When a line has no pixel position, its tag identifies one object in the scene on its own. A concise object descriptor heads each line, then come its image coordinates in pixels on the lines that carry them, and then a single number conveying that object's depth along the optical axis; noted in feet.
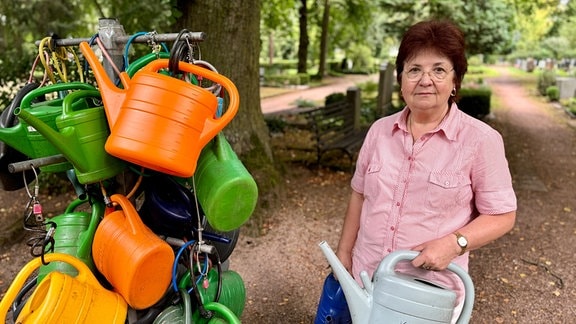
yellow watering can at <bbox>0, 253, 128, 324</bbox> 3.55
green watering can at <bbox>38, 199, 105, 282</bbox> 4.29
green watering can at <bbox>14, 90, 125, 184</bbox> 3.65
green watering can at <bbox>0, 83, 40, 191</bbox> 4.23
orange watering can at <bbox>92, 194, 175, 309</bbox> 3.81
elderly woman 4.93
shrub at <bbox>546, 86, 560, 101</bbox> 49.55
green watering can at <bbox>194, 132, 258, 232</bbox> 3.70
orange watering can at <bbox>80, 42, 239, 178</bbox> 3.42
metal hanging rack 4.38
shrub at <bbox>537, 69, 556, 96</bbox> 55.52
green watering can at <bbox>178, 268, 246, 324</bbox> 4.33
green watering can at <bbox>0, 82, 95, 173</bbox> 3.96
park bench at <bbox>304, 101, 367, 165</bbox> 19.85
